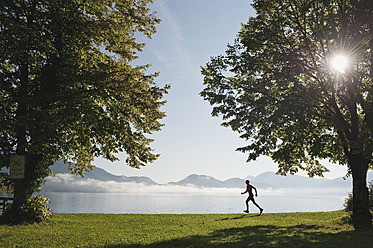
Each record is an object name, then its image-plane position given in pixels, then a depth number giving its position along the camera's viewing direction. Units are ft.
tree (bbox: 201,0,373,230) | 48.29
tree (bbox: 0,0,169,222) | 50.44
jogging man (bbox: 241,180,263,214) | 73.72
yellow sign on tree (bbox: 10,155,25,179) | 50.21
